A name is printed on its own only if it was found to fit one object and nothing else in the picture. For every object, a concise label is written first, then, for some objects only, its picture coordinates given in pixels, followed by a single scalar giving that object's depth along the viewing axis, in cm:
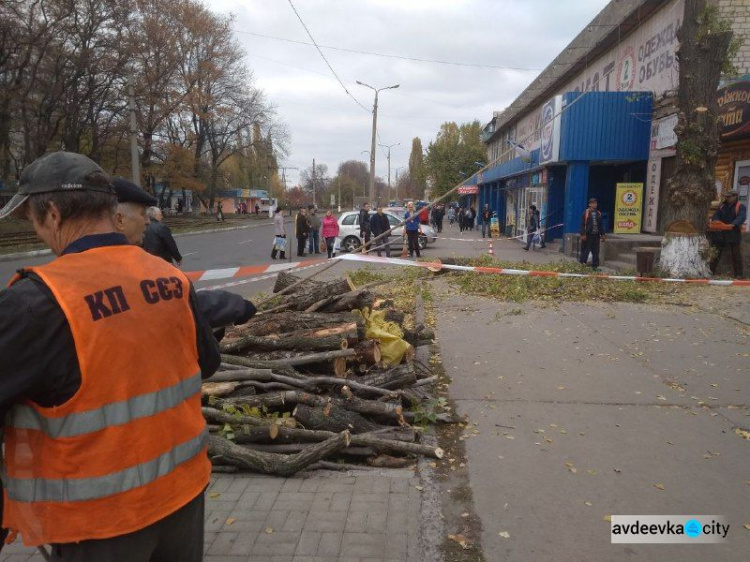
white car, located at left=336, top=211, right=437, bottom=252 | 1997
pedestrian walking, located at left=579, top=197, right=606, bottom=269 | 1304
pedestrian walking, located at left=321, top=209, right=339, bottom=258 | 1800
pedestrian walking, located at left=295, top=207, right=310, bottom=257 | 1884
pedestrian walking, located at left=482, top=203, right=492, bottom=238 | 2775
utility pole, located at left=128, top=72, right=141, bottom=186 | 2347
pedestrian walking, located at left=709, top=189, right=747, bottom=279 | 1066
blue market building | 1636
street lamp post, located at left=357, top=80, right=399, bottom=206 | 2944
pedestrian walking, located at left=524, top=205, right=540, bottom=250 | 2031
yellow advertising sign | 1622
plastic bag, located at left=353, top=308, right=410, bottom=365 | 526
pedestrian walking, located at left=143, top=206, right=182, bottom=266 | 667
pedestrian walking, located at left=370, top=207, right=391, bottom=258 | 1705
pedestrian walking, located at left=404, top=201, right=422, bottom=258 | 1662
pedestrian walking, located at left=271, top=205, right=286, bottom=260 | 1775
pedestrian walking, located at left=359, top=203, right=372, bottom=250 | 1833
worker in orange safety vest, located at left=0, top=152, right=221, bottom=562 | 139
